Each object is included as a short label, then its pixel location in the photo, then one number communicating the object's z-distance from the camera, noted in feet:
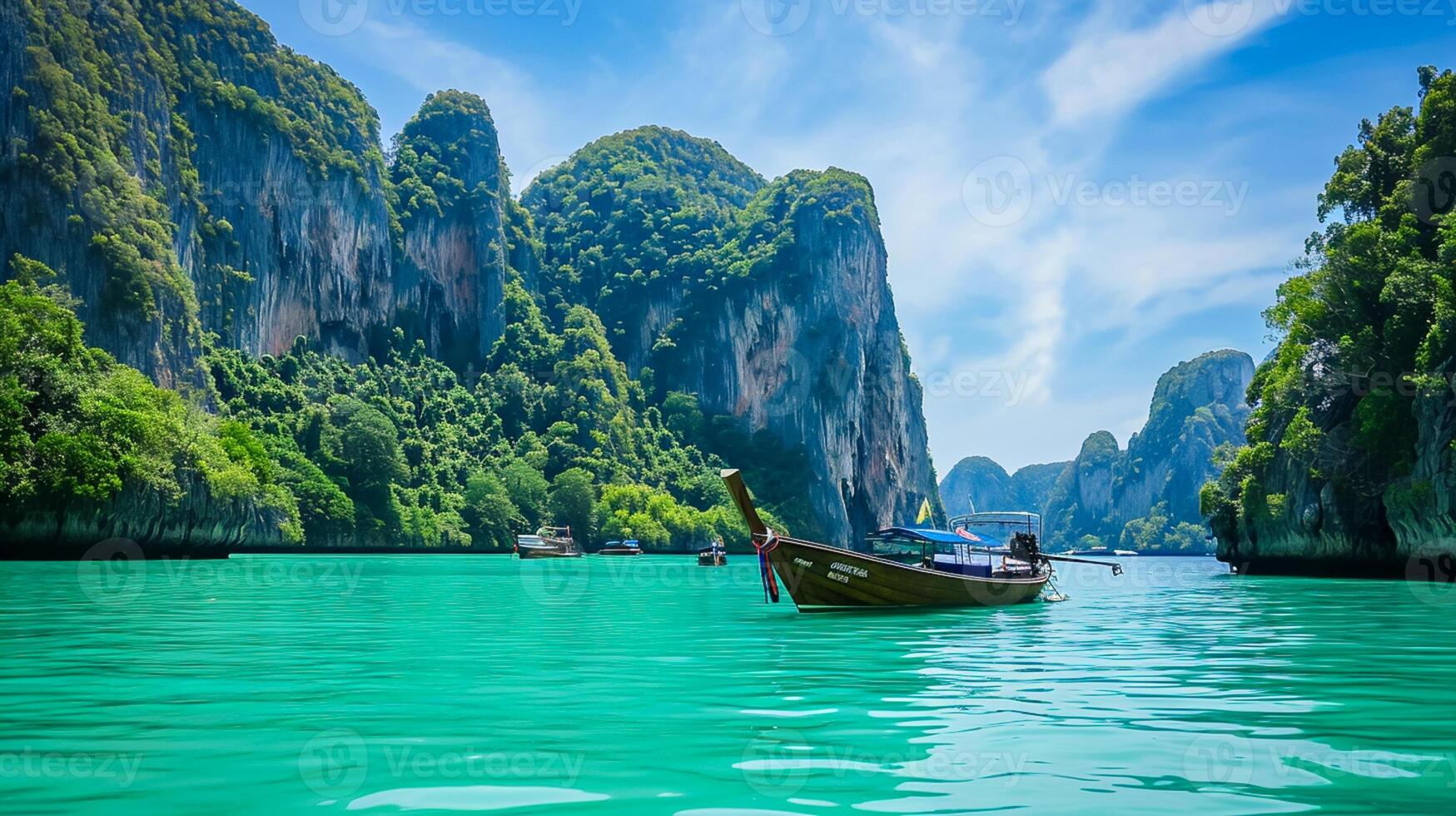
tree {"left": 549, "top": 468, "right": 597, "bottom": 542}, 451.53
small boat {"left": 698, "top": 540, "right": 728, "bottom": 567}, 279.49
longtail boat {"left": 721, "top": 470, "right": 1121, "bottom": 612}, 90.58
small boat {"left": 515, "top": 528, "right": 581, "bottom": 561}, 325.42
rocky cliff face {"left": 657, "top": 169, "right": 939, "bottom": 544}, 641.40
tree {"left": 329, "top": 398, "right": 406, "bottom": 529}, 391.86
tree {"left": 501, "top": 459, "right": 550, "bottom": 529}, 450.71
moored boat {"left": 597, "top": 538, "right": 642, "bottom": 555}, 392.06
